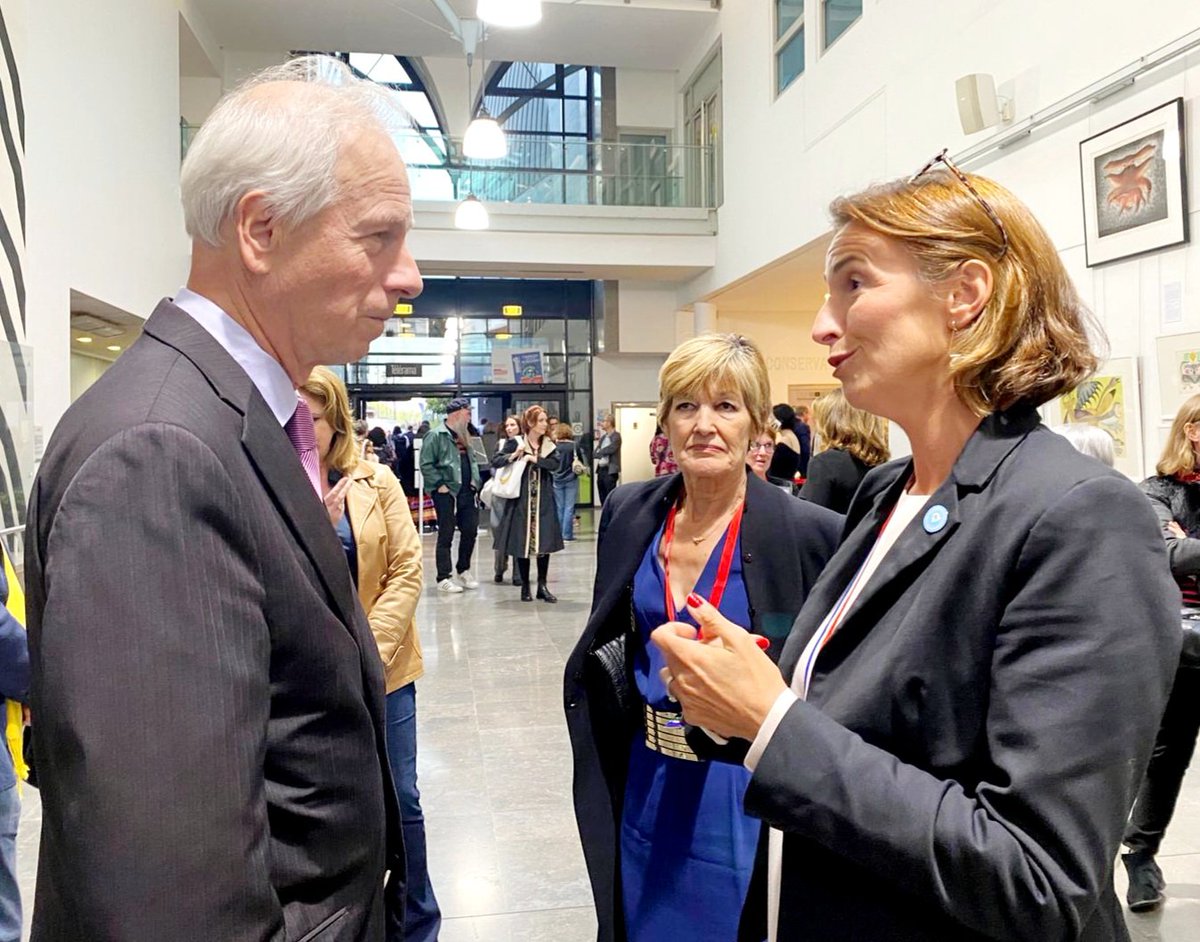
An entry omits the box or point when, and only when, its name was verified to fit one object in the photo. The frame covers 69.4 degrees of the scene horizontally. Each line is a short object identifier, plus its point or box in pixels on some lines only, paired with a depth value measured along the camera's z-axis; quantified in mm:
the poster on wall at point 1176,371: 4973
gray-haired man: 750
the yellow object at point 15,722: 2316
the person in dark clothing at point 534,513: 8125
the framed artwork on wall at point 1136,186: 5035
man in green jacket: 8508
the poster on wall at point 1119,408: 5445
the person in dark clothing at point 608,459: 13656
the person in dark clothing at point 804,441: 10219
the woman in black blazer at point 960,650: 852
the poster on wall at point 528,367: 17312
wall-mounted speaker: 6676
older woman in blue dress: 1798
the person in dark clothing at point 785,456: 7969
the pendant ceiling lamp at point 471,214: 11031
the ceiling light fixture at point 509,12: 5961
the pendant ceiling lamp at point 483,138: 8531
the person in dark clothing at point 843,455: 3672
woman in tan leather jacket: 2537
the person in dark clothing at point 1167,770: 2793
